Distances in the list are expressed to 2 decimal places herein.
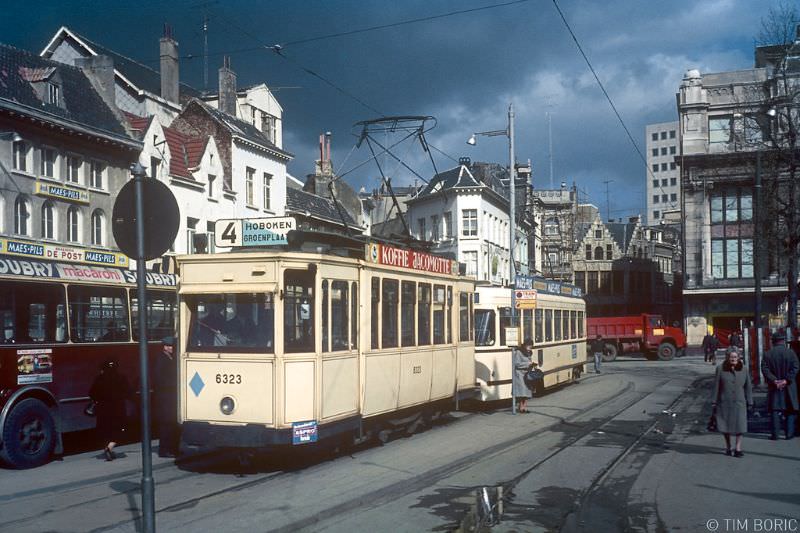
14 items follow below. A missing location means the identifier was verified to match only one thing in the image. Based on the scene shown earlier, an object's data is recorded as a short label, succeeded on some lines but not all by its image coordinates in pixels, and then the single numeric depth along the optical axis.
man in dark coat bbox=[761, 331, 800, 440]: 14.44
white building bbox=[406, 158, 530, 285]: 57.09
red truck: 51.16
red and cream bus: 12.28
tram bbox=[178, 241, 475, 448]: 10.98
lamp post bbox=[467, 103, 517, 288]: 22.33
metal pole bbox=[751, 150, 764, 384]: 24.88
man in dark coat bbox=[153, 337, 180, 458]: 12.88
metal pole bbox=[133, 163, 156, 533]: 6.67
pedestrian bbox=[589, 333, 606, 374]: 37.56
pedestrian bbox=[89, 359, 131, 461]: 12.61
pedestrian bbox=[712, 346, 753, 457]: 12.47
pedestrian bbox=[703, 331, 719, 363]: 47.12
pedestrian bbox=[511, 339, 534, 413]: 19.01
